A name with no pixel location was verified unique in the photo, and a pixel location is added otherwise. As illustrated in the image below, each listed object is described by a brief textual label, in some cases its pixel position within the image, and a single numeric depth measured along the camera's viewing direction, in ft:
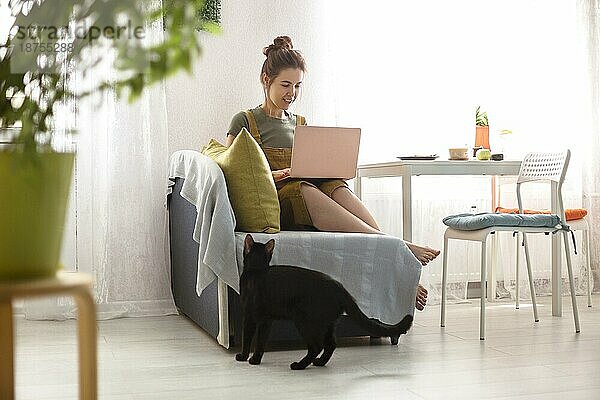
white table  11.22
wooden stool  3.15
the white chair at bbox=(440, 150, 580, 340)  10.41
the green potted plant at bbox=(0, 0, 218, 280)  3.05
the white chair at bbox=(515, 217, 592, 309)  12.80
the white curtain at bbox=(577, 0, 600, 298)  14.99
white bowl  11.79
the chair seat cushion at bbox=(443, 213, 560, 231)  10.41
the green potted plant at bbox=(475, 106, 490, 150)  13.52
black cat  8.48
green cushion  9.61
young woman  10.66
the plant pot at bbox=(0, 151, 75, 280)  3.32
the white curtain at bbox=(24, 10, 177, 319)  12.25
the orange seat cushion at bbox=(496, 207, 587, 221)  12.82
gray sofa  9.37
